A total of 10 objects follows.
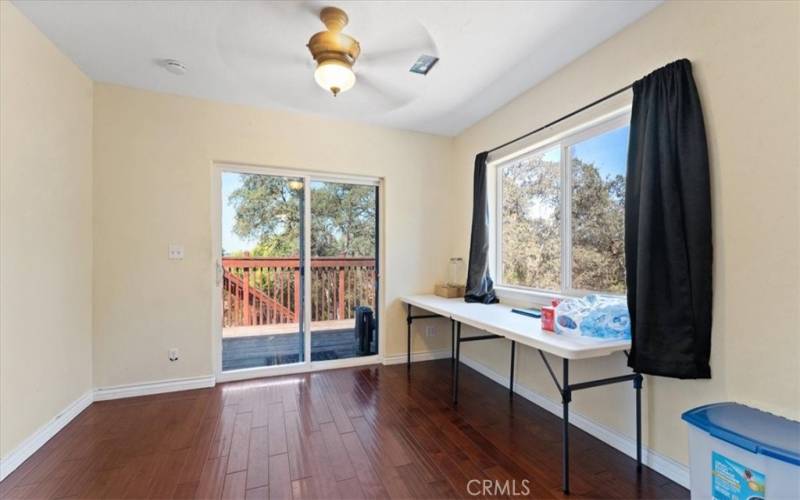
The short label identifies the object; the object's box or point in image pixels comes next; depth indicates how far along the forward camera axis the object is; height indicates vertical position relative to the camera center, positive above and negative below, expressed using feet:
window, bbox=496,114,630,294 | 7.37 +0.91
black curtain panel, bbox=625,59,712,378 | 5.45 +0.25
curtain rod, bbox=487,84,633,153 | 6.86 +3.16
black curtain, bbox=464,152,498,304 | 10.81 +0.01
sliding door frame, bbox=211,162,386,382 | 10.47 -0.83
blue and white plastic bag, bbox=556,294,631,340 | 6.36 -1.31
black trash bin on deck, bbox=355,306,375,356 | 12.25 -2.89
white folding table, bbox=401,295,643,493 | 5.74 -1.65
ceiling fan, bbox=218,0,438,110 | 6.38 +4.33
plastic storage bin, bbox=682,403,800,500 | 3.86 -2.42
